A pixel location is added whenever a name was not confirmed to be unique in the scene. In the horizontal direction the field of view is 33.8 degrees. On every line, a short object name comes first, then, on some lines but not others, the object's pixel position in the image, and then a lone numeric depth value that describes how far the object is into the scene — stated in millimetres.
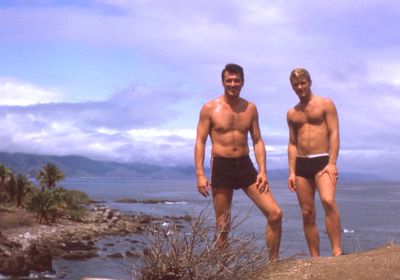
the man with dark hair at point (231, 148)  7781
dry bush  7199
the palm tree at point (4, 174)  57722
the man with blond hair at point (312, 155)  8078
